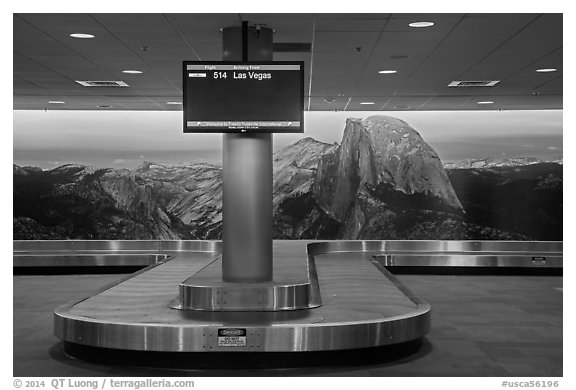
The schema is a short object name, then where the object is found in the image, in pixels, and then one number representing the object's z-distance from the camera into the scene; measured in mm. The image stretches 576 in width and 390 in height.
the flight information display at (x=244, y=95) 9070
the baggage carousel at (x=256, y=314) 8461
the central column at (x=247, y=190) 9945
